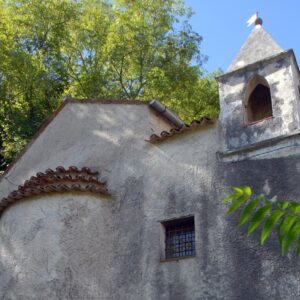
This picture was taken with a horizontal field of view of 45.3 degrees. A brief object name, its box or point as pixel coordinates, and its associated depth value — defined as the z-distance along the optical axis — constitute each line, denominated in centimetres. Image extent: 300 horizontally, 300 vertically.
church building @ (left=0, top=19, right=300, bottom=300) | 577
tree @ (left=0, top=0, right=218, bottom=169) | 1265
